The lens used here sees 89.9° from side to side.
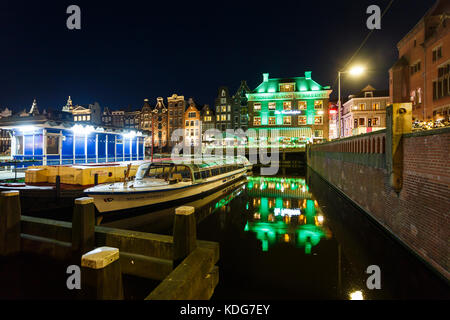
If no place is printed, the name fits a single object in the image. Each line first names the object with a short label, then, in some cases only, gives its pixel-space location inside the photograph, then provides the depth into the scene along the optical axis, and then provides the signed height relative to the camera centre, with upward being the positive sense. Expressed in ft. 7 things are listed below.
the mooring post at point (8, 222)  22.17 -6.01
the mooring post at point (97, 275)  9.46 -4.90
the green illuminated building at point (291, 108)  176.62 +39.98
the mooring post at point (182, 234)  16.89 -5.65
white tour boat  36.86 -5.17
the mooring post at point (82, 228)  19.83 -6.05
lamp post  53.36 +20.79
